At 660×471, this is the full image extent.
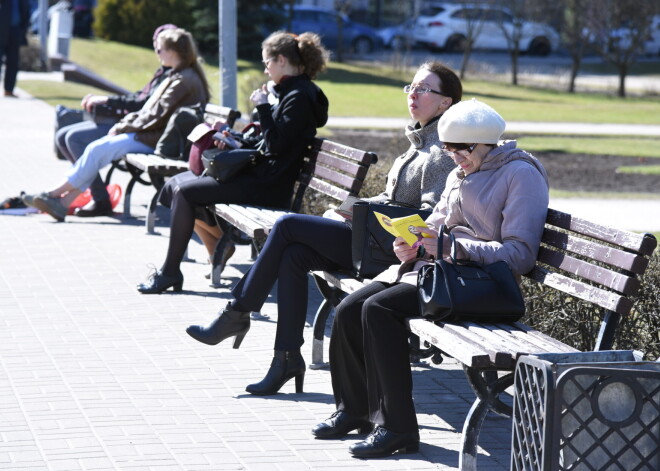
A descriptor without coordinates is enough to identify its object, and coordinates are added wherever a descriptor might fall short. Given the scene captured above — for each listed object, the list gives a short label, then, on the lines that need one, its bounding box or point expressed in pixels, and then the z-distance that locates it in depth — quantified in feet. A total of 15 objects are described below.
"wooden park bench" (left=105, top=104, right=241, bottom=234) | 57.52
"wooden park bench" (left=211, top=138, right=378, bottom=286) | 42.86
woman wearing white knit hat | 30.50
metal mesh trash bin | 23.40
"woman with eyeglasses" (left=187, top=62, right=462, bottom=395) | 35.68
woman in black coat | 44.98
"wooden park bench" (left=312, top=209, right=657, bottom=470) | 27.66
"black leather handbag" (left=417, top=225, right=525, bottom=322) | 29.12
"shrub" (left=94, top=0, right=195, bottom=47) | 213.66
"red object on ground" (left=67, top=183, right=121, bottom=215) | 69.21
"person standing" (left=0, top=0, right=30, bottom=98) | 134.92
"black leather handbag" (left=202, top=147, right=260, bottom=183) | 46.55
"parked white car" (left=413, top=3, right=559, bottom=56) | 260.42
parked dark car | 254.06
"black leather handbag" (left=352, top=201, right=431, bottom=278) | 34.14
